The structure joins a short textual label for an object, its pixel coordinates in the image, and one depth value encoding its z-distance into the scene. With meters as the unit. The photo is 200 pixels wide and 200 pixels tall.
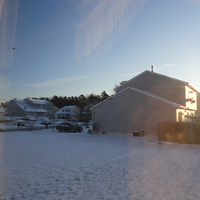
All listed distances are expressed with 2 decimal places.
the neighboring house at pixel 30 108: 54.17
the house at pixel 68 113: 68.39
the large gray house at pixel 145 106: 18.59
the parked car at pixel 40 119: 47.86
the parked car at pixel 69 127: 26.22
